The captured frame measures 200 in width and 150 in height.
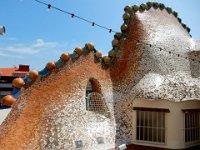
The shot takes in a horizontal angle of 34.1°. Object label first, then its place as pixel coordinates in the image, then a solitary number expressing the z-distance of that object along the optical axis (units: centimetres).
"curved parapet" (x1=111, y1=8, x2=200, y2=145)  1128
